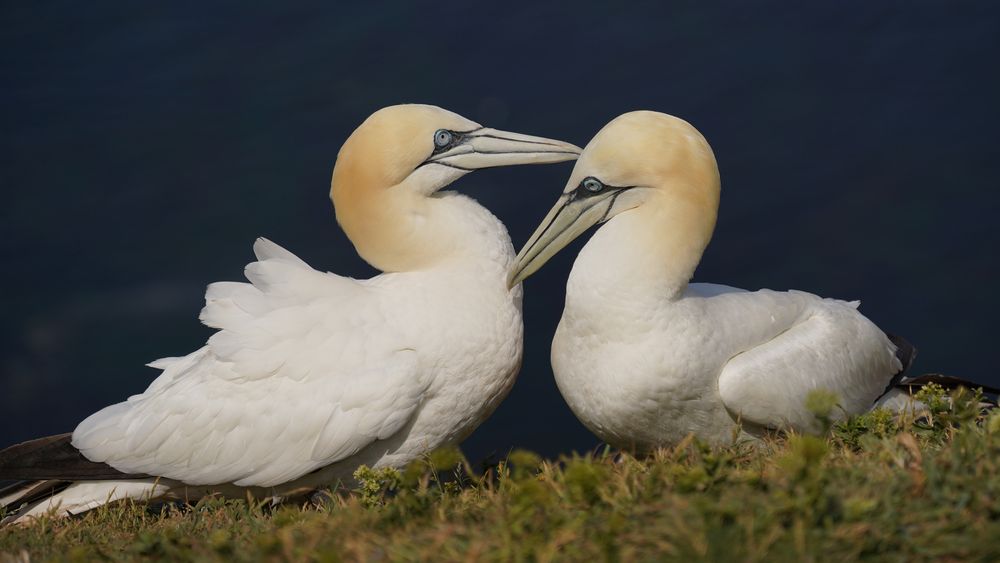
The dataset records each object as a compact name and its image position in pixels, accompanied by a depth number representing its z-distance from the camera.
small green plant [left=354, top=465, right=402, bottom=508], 8.61
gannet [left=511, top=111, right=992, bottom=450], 10.33
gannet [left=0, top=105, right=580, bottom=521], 10.72
